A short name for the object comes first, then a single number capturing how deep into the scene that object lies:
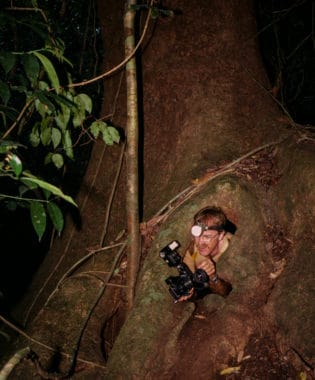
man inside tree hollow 3.19
